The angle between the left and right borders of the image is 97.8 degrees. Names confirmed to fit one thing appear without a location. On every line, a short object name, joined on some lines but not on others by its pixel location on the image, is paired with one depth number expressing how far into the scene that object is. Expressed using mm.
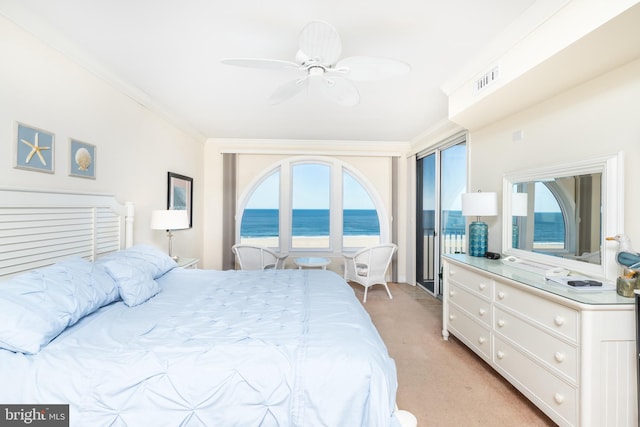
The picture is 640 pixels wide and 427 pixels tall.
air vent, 2105
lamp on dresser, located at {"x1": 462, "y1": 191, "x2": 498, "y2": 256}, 2555
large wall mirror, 1703
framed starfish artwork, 1744
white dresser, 1416
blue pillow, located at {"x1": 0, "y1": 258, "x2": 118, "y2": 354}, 1188
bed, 1103
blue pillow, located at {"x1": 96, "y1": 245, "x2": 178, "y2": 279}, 2079
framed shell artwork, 2135
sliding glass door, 3816
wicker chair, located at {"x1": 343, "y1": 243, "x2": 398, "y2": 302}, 3973
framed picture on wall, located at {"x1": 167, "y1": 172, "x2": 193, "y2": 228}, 3574
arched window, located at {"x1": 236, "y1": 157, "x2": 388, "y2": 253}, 4934
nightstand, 3133
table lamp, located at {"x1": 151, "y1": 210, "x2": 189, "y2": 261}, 2914
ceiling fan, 1523
